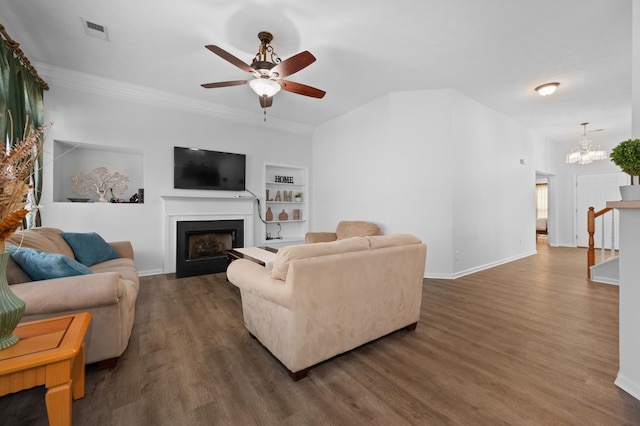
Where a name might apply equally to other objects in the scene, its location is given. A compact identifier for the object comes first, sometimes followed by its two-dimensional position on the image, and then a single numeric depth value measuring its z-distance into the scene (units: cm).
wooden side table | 105
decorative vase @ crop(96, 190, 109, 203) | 406
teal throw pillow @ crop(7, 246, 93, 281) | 175
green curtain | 256
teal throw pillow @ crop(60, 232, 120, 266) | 292
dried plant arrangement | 117
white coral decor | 405
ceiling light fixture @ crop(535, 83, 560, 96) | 405
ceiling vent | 273
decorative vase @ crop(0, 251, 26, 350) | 117
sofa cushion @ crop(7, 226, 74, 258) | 220
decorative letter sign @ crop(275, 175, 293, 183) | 582
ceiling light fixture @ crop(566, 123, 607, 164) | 598
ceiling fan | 248
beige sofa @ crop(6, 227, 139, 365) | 158
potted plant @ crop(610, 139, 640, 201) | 156
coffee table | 305
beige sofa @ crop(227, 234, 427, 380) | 168
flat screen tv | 454
